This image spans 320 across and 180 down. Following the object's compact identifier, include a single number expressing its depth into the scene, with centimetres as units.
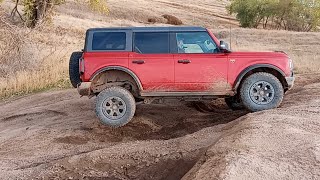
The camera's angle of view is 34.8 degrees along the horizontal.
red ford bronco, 958
